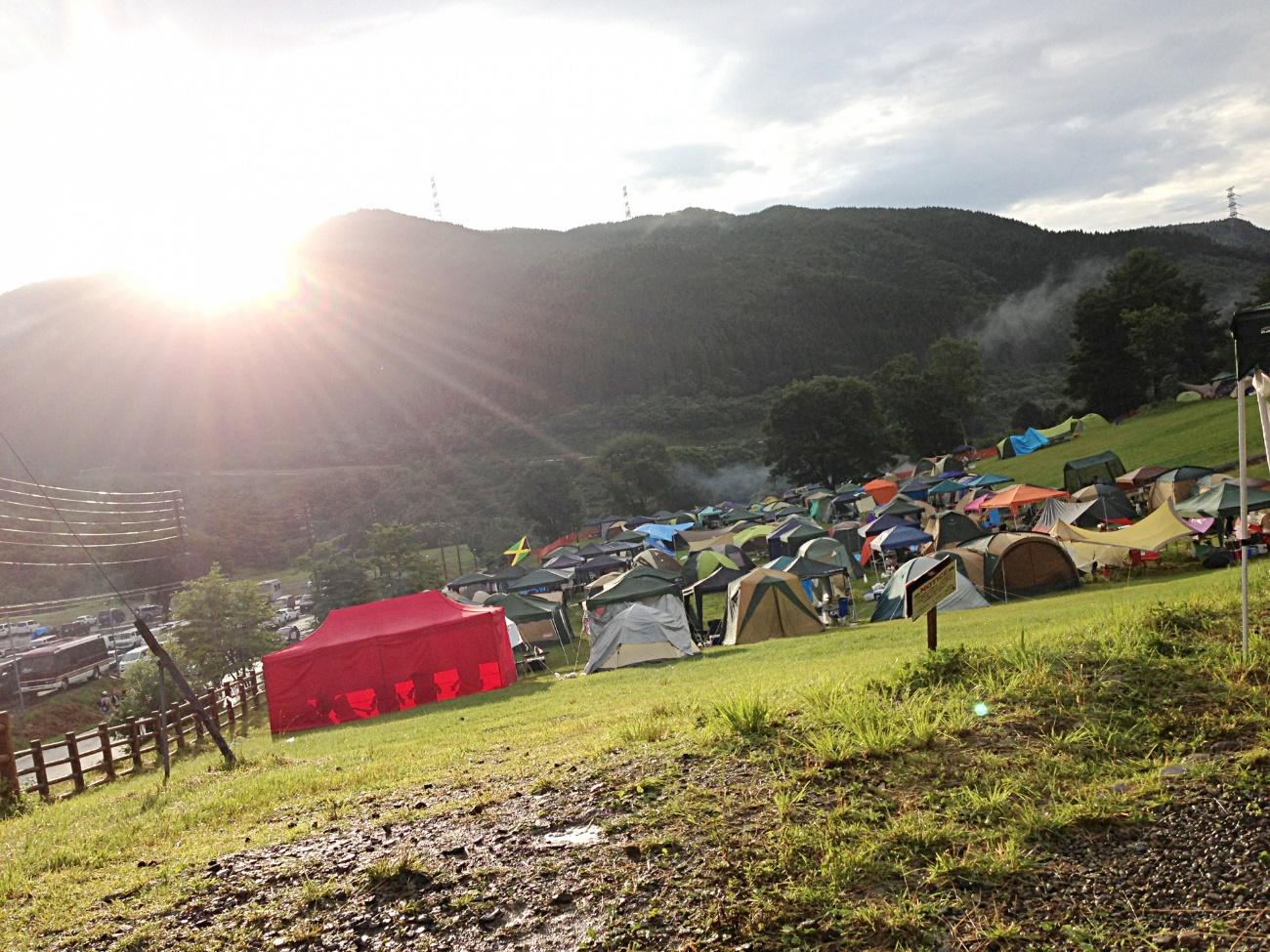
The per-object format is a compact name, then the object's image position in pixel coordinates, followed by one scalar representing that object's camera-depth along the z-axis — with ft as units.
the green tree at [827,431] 227.61
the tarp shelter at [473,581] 125.80
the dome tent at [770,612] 69.05
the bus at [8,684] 100.58
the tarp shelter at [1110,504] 87.71
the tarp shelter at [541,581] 114.01
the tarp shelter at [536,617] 83.56
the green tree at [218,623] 87.71
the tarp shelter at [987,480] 126.41
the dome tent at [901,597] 65.41
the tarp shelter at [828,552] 91.09
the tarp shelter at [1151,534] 66.44
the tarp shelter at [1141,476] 101.19
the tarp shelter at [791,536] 112.78
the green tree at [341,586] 127.03
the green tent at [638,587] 73.46
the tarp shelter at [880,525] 104.32
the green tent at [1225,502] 69.87
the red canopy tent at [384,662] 55.52
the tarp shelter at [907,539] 94.43
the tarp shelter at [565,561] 140.87
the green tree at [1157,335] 185.57
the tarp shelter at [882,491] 155.02
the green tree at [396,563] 133.39
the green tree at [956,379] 240.53
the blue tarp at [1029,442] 187.80
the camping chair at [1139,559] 67.05
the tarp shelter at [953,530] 89.35
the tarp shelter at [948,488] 138.21
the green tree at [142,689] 70.79
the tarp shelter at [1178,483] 90.94
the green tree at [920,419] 243.40
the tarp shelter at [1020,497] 99.14
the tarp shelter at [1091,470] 119.65
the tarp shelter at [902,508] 115.24
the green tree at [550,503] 234.58
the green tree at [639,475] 250.16
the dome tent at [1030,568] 67.21
